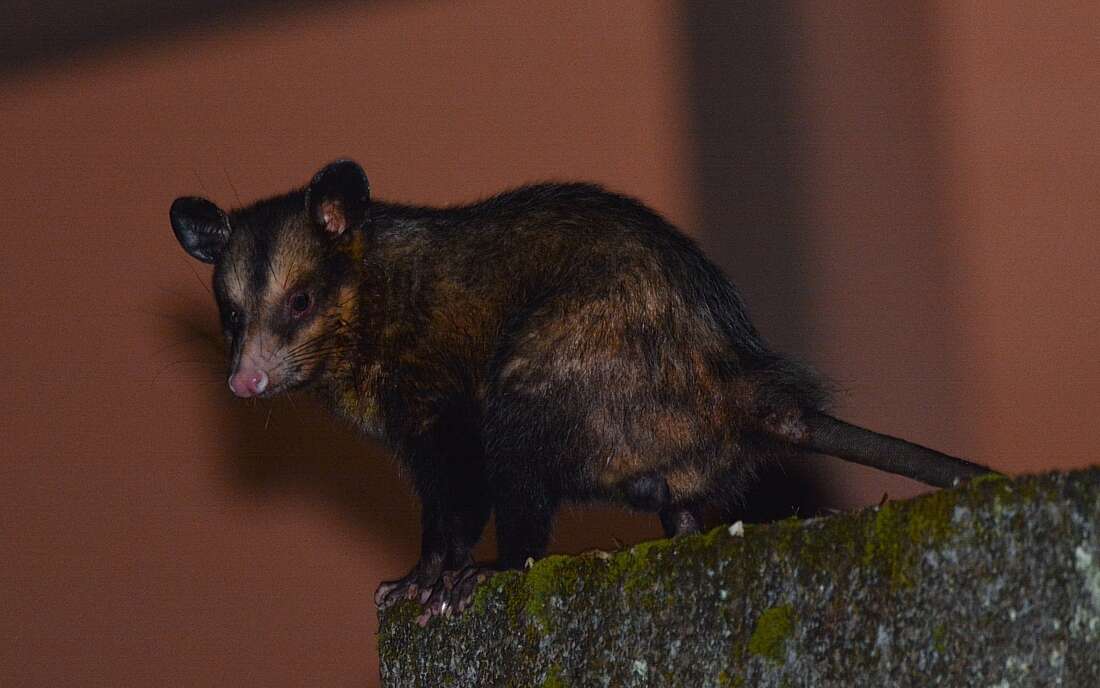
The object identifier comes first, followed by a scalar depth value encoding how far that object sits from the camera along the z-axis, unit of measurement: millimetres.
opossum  7844
